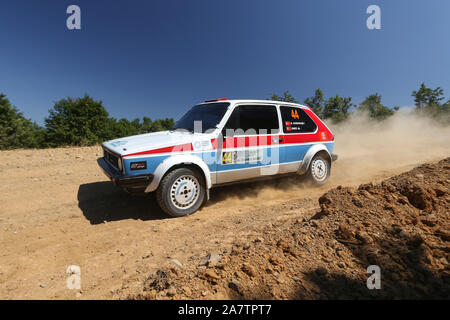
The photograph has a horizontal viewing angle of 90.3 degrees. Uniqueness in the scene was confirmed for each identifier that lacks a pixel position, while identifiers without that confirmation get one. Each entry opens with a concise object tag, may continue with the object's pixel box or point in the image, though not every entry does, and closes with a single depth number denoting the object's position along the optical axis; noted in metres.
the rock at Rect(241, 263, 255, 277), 1.83
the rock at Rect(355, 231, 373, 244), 2.20
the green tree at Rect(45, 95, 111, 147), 20.14
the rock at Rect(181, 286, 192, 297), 1.68
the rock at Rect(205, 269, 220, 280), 1.82
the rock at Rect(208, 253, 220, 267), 2.00
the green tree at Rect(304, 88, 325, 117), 35.28
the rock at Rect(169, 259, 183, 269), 2.15
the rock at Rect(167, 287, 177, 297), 1.67
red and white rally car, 3.42
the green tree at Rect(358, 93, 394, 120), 28.62
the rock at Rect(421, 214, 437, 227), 2.49
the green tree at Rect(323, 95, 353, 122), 34.03
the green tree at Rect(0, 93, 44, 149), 16.33
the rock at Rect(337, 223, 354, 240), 2.28
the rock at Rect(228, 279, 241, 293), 1.71
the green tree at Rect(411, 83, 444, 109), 29.04
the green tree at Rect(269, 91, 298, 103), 34.67
